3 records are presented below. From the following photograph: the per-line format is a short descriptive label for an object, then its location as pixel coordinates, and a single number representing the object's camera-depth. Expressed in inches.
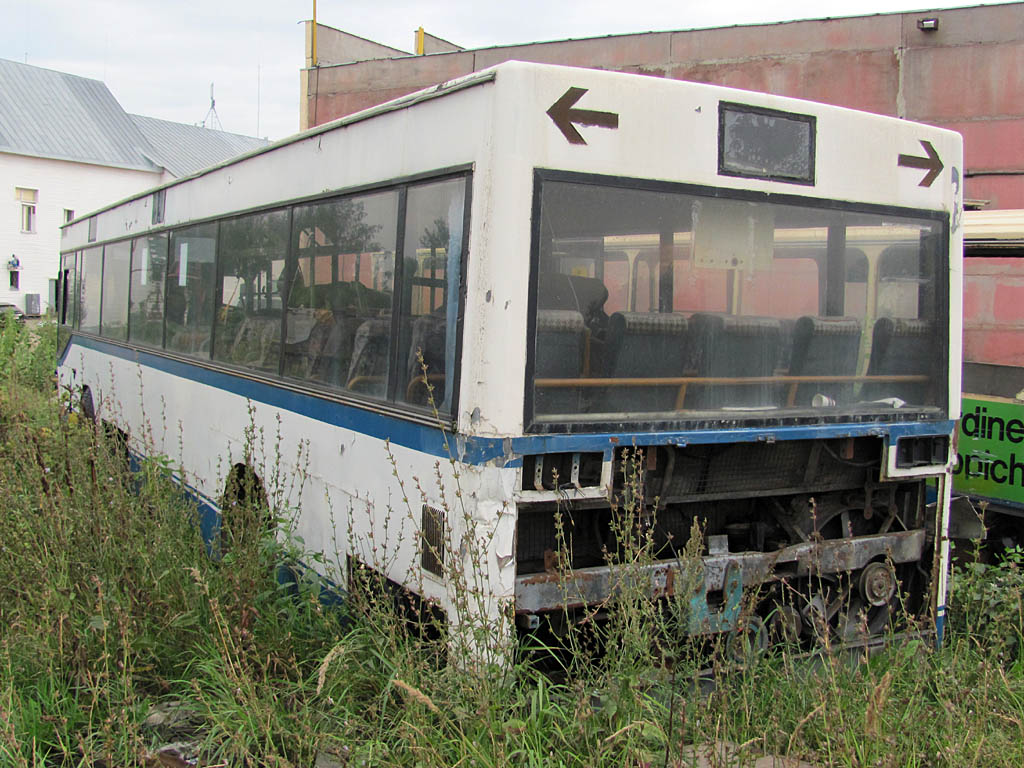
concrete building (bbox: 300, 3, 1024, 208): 471.5
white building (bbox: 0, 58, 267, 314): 1627.7
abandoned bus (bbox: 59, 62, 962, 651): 147.6
